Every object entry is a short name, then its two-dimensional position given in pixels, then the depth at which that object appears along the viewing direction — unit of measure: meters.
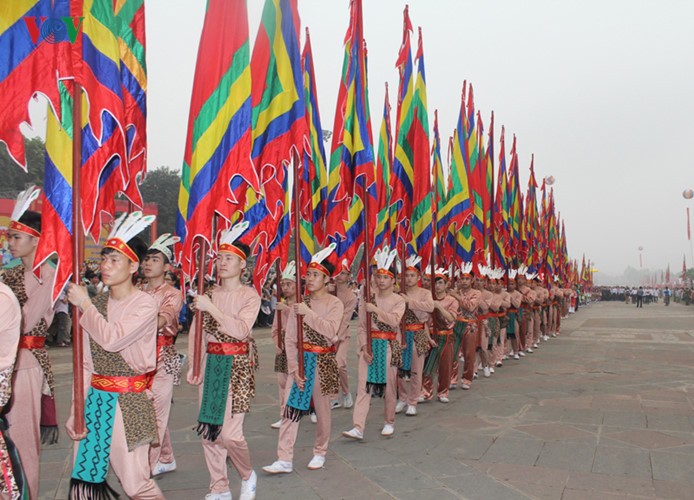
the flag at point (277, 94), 5.52
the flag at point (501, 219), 12.75
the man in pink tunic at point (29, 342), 3.58
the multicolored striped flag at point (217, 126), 4.52
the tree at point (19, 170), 29.66
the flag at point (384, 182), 7.34
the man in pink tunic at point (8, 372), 2.57
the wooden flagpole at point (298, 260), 4.74
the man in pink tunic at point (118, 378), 3.09
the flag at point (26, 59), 3.42
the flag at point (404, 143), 8.02
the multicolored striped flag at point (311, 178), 7.66
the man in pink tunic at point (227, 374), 3.99
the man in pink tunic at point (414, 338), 6.89
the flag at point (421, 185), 8.12
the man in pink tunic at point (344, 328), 7.31
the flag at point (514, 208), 14.15
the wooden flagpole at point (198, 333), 4.04
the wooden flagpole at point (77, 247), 3.06
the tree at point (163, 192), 40.44
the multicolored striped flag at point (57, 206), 3.27
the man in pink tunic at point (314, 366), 4.72
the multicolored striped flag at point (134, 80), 4.92
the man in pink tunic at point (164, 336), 4.62
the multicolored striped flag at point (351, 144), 6.92
